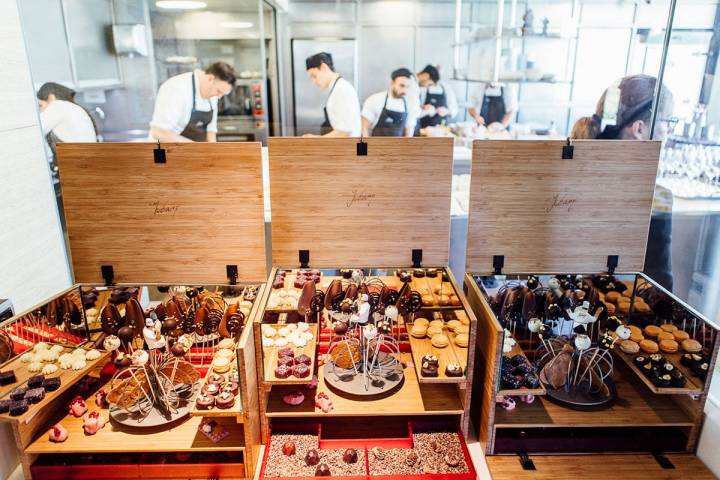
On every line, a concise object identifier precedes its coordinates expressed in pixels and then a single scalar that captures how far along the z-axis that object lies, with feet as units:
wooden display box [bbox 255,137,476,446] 5.23
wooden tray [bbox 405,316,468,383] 5.01
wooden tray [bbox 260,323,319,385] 5.03
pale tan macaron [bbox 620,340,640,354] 5.71
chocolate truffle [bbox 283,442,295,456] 5.07
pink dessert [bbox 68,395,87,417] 5.25
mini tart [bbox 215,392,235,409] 4.77
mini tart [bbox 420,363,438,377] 5.07
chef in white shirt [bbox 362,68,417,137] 15.57
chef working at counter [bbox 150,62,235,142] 12.32
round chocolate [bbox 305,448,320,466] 4.95
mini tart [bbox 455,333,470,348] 4.97
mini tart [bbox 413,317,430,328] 5.86
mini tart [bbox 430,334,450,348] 5.52
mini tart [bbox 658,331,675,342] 5.53
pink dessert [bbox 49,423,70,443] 4.88
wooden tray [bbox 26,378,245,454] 4.81
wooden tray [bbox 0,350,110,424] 4.65
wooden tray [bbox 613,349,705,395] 5.08
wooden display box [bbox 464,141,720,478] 5.17
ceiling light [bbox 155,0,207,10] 12.59
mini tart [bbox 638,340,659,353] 5.63
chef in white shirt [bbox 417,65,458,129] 16.83
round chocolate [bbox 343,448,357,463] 5.00
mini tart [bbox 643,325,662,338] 5.71
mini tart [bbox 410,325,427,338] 5.77
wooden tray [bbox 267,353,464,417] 5.12
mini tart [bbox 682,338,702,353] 5.18
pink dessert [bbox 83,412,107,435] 4.99
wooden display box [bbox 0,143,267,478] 4.92
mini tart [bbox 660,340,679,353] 5.47
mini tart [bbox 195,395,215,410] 4.77
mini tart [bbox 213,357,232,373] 5.39
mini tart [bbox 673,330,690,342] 5.33
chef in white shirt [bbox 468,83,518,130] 16.94
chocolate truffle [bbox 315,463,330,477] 4.81
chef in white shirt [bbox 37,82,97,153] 8.66
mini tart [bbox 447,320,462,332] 5.23
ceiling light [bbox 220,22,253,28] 13.86
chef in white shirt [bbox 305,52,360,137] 15.52
